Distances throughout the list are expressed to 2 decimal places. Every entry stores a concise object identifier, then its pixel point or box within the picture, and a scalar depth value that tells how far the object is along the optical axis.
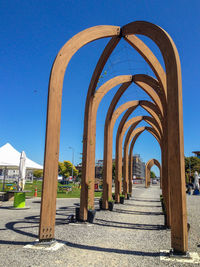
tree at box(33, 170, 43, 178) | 67.06
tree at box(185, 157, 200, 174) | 54.09
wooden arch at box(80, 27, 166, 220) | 7.44
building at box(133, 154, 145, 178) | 106.31
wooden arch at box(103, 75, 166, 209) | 10.66
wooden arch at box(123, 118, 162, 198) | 16.54
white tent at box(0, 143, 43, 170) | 14.33
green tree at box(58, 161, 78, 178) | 68.62
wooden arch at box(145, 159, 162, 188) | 36.94
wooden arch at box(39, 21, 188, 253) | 4.46
